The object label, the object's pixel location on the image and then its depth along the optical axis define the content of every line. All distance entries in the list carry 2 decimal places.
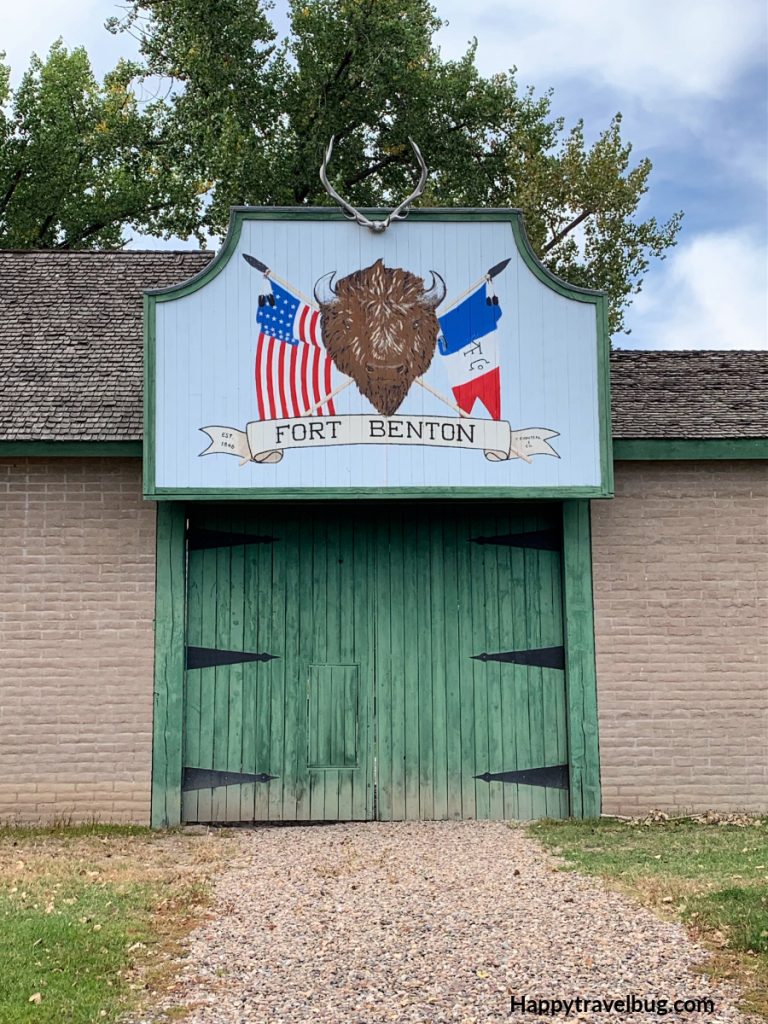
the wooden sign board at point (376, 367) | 8.97
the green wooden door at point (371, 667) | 9.51
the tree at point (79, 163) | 23.48
